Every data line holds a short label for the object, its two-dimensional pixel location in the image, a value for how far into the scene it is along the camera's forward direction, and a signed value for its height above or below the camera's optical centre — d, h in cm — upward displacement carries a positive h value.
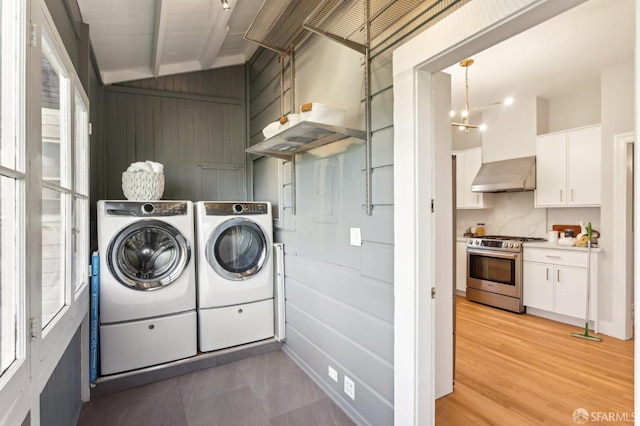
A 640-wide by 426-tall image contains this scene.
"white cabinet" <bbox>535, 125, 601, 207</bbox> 359 +51
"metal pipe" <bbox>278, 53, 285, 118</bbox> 283 +120
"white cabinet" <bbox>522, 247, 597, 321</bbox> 346 -82
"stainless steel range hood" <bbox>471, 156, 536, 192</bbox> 405 +46
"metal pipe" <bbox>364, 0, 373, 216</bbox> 183 +55
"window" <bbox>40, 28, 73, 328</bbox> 136 +15
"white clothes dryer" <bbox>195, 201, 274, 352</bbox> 272 -55
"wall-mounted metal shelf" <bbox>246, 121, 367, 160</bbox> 184 +50
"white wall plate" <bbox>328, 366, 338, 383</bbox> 218 -114
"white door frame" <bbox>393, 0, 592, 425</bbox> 151 -8
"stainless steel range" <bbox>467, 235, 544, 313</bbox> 399 -80
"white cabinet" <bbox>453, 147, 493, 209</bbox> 477 +49
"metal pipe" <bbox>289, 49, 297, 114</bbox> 271 +112
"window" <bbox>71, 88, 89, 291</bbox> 193 +12
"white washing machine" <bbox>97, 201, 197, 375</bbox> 237 -56
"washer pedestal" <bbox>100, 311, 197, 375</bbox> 237 -103
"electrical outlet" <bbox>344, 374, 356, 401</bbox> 200 -113
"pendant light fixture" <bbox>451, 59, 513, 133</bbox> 315 +147
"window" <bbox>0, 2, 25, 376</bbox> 92 +7
